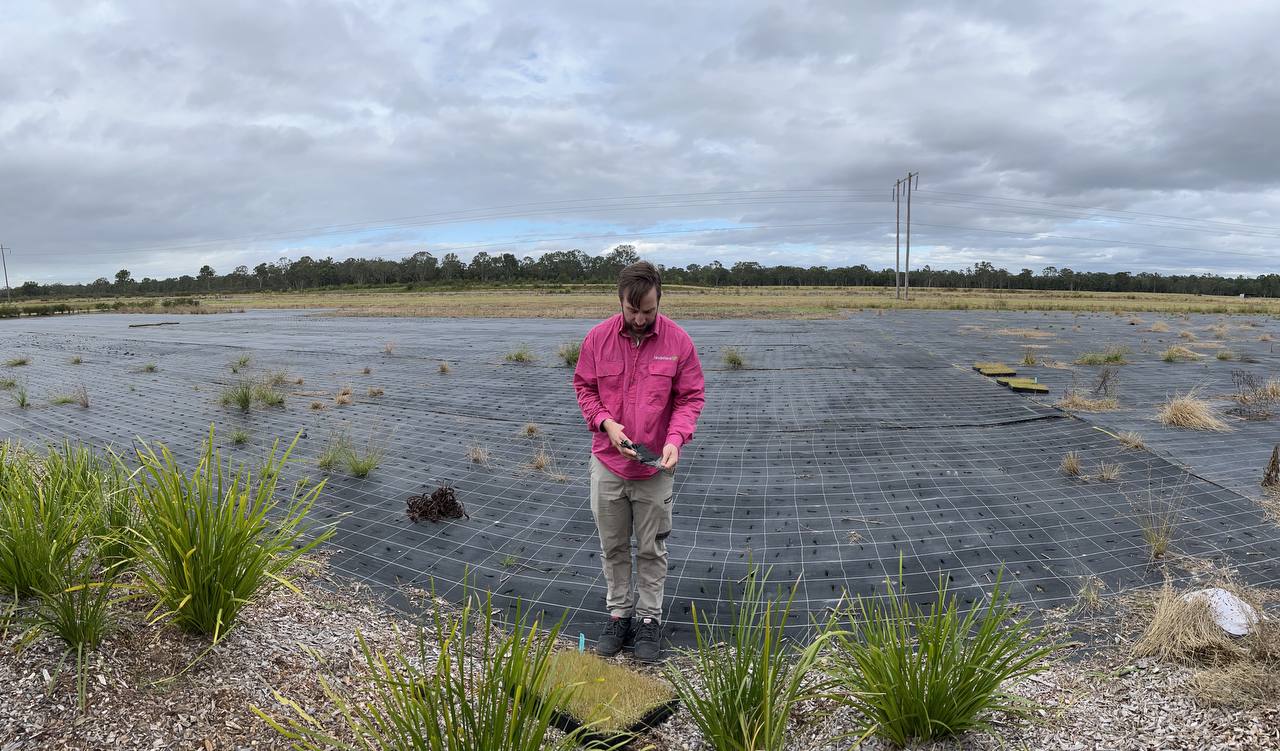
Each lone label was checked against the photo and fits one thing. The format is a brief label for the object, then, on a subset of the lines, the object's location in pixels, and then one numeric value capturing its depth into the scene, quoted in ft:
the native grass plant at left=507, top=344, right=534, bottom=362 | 41.98
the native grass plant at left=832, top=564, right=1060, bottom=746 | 7.13
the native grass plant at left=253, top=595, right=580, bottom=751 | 5.70
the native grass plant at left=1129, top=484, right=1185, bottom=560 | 12.70
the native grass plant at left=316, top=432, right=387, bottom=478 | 18.22
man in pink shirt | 9.12
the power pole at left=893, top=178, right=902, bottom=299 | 148.56
